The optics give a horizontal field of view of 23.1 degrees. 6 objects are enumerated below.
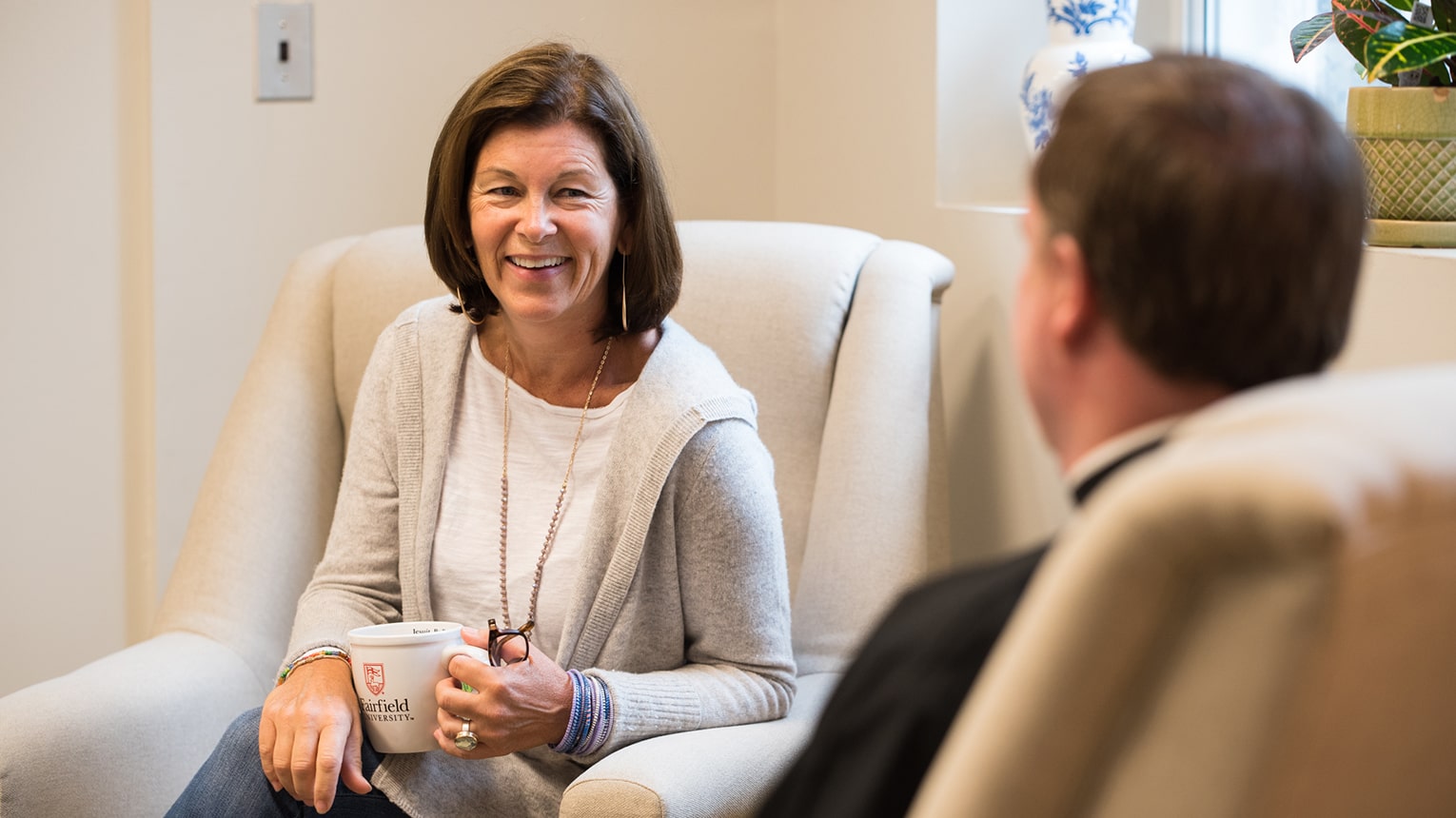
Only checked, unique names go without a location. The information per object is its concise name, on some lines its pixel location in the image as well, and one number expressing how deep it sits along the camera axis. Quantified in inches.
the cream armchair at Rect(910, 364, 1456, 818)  56.8
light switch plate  137.1
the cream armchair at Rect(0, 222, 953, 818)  116.1
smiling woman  108.6
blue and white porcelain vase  123.8
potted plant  103.3
